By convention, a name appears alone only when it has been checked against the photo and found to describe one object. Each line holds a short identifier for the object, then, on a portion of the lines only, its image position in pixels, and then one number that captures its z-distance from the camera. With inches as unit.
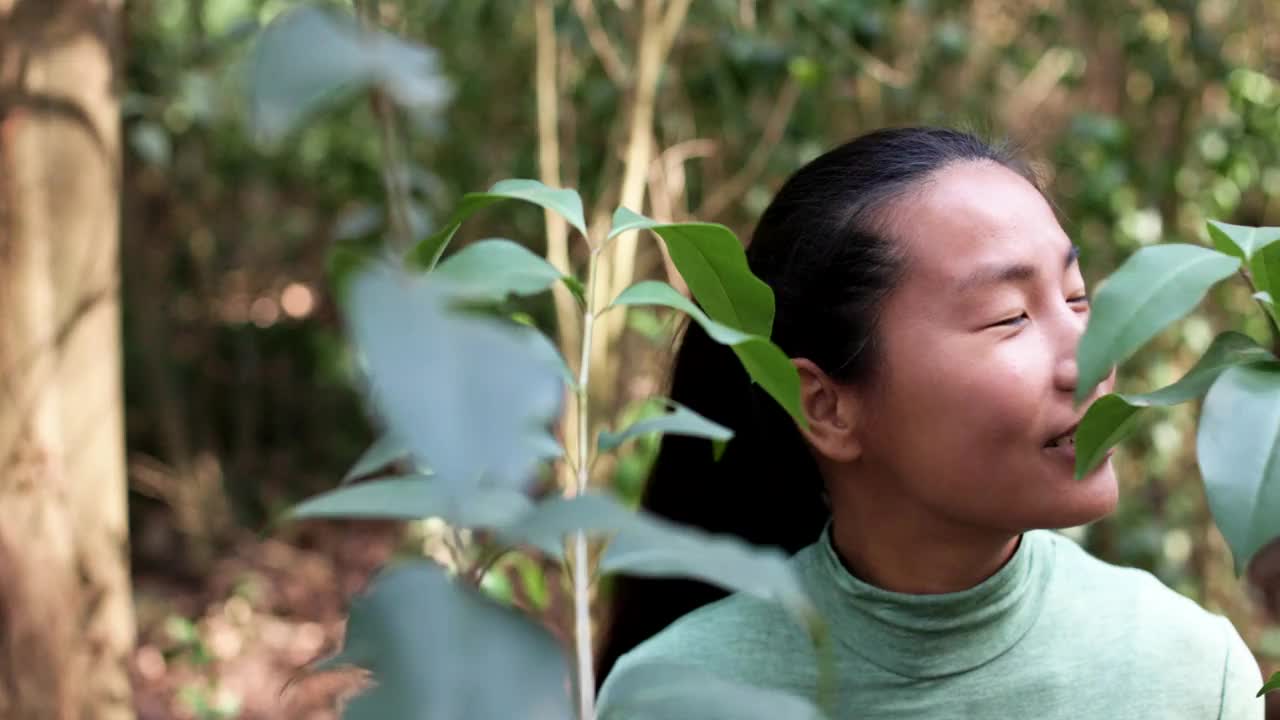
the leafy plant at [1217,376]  19.3
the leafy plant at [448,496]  11.4
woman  38.4
